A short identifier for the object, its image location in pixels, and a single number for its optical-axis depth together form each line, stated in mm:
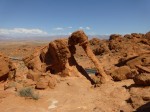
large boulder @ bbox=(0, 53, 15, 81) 6662
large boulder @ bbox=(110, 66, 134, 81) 7941
